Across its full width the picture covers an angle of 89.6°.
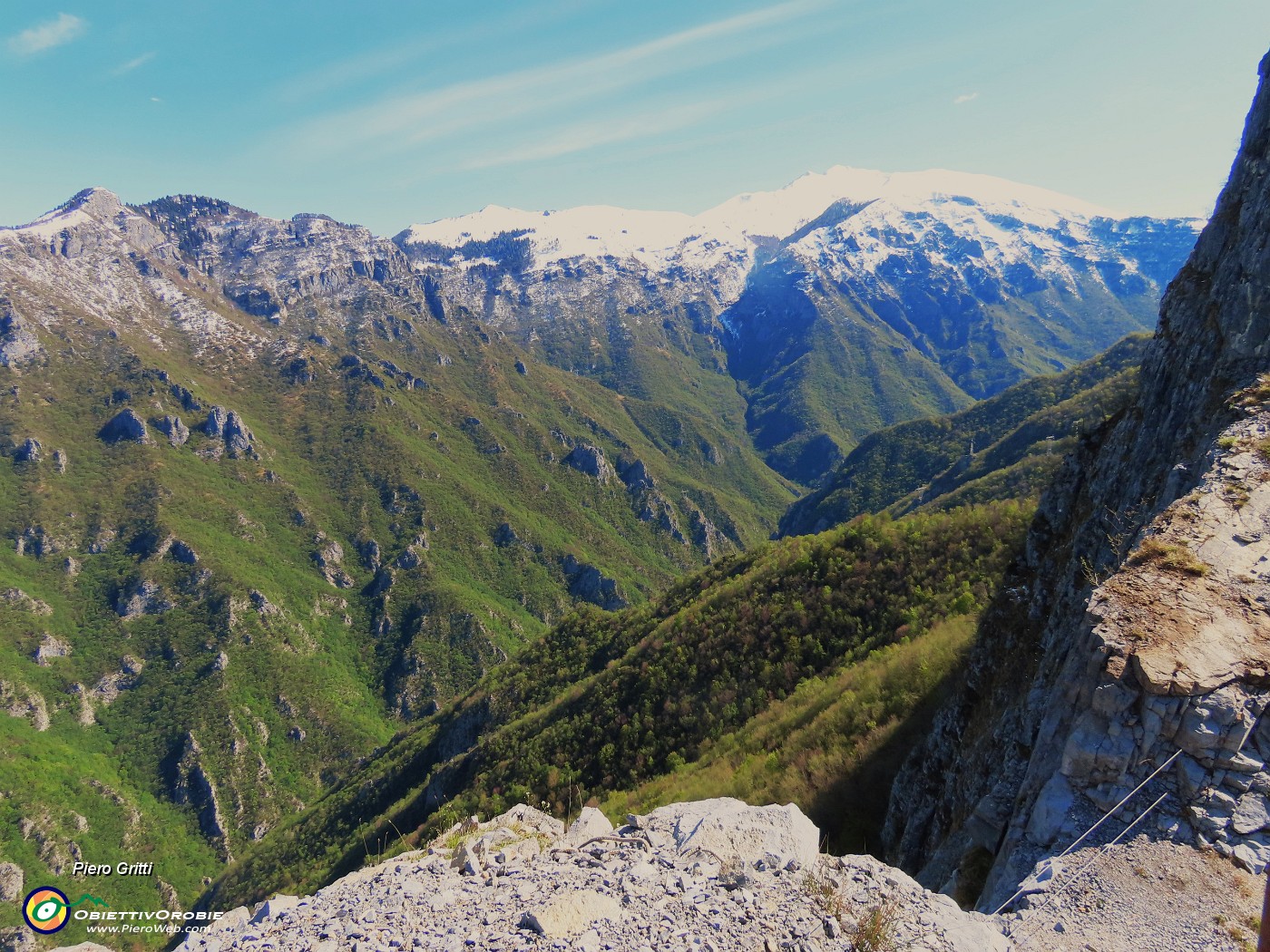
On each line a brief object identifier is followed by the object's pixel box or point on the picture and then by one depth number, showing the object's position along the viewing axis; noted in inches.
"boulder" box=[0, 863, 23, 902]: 4768.7
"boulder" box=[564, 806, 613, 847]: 480.1
